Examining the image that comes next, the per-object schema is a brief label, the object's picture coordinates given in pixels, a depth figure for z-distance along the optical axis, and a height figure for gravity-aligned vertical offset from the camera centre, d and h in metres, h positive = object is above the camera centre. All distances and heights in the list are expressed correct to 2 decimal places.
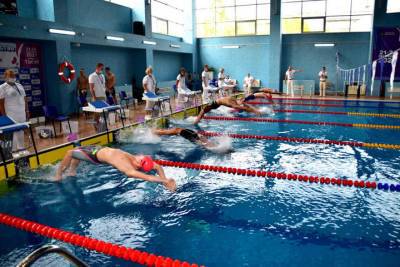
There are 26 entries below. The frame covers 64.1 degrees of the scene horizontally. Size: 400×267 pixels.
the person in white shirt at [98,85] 7.74 +0.00
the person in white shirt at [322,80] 15.86 +0.11
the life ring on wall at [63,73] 9.70 +0.41
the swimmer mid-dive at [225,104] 7.79 -0.50
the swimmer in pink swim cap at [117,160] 3.19 -0.84
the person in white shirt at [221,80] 14.66 +0.17
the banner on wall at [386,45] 14.65 +1.69
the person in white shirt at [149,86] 9.30 -0.05
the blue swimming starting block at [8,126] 4.37 -0.58
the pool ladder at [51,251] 1.30 -0.71
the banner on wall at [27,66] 8.78 +0.56
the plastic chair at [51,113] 7.40 -0.64
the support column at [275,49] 16.78 +1.84
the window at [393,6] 15.19 +3.59
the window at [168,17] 16.12 +3.65
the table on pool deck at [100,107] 6.70 -0.47
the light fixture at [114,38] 11.76 +1.75
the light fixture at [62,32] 9.35 +1.61
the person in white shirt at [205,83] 12.62 +0.01
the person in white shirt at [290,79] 16.20 +0.20
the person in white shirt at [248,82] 17.11 +0.05
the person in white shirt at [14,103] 5.30 -0.29
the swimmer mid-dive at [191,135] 5.49 -0.90
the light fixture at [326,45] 16.91 +2.00
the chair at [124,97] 11.75 -0.45
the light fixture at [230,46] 18.87 +2.18
